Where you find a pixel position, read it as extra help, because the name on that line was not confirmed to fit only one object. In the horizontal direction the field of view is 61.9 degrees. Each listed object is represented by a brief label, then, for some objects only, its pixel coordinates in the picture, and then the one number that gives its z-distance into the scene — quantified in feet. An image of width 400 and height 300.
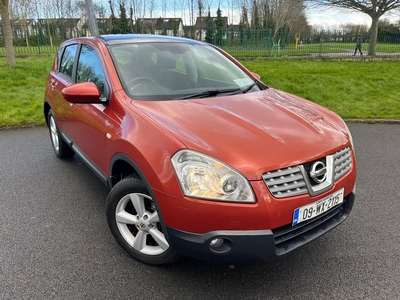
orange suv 6.46
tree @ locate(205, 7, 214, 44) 63.43
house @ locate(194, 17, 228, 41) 83.15
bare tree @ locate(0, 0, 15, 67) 34.73
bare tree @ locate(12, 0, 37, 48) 81.22
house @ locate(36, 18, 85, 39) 58.84
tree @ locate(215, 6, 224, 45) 138.39
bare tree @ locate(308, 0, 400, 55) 64.75
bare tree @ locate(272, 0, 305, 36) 117.50
